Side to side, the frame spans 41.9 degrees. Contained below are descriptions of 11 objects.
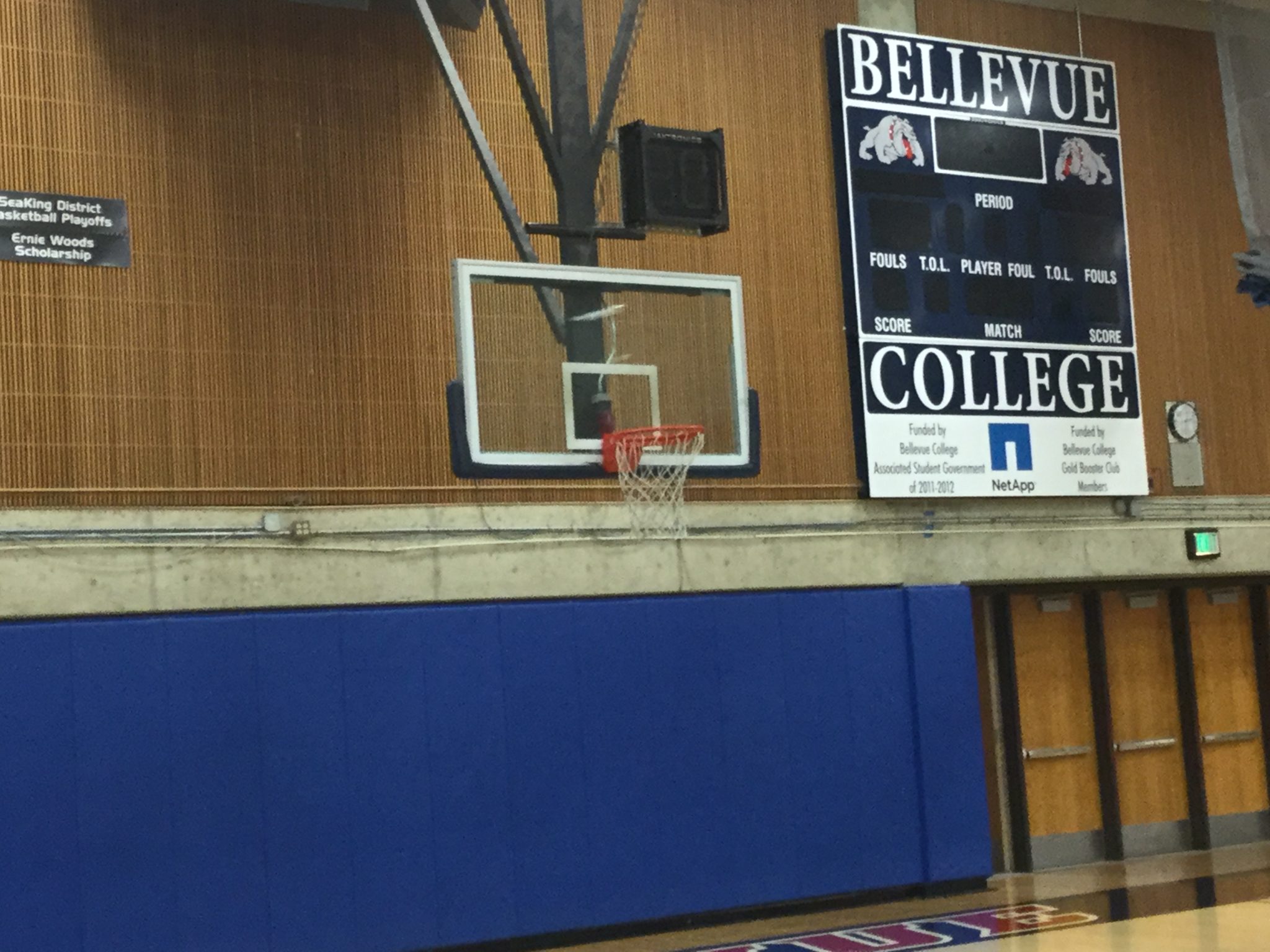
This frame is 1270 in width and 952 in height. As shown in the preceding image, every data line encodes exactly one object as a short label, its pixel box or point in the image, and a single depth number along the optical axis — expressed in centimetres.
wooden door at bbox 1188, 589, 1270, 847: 1456
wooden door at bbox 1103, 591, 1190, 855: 1411
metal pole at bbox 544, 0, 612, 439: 920
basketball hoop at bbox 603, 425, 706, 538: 928
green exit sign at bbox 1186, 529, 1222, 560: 1375
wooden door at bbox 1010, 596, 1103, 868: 1363
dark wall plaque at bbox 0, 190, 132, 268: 977
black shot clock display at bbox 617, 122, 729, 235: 905
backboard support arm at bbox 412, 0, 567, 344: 984
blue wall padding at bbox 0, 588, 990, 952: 941
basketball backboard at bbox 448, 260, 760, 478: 888
